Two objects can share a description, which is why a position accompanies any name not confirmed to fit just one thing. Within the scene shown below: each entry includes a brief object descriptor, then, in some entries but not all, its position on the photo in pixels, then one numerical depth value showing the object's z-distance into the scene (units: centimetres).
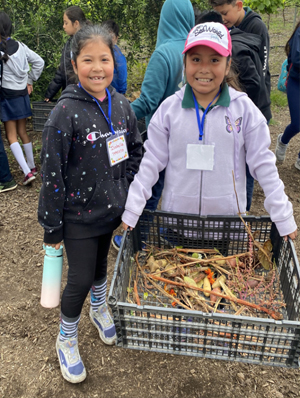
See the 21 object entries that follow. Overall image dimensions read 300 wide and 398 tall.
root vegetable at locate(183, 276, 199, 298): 170
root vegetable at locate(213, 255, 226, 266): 190
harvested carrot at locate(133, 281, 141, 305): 166
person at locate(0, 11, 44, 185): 398
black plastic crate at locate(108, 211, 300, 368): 137
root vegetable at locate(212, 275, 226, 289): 178
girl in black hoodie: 168
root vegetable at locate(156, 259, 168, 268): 190
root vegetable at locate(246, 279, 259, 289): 178
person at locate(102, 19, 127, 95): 383
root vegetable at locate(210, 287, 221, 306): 169
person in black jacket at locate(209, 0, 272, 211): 275
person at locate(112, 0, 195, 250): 250
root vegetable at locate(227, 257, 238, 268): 189
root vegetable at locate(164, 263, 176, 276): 183
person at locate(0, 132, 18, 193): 414
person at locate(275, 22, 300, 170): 364
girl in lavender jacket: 179
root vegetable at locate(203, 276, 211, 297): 174
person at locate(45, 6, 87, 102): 402
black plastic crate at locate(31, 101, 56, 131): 510
